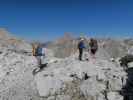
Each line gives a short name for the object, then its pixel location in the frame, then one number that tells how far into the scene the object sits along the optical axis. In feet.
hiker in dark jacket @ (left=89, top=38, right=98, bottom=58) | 27.00
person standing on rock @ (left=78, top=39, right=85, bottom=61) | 27.02
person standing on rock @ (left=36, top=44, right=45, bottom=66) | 27.54
